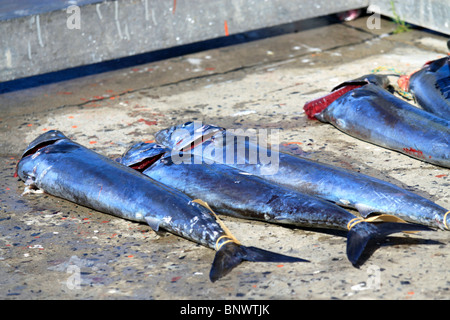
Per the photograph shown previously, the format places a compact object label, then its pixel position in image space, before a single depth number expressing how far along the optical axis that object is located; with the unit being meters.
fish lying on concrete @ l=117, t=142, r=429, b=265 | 3.56
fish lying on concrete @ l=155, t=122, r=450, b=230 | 3.76
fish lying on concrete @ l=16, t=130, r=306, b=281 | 3.59
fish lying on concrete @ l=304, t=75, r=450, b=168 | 4.59
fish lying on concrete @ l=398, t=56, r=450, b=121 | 5.18
